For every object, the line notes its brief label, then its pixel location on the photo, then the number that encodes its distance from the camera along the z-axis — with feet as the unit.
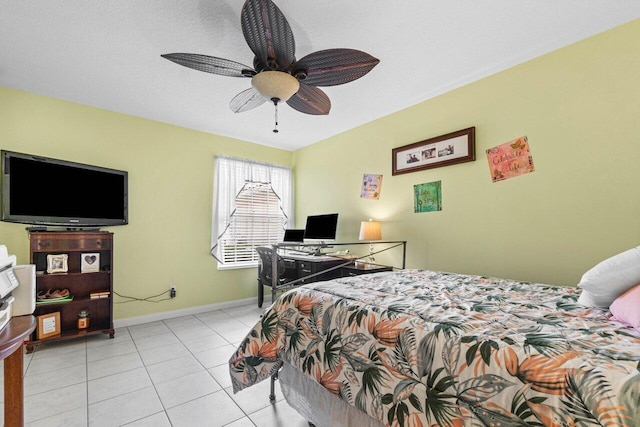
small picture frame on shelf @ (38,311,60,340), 8.25
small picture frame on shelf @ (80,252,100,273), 9.09
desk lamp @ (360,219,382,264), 10.32
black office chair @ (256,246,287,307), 11.43
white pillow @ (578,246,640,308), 3.67
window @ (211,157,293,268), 12.72
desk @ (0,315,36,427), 3.68
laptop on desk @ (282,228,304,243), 13.07
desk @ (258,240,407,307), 9.78
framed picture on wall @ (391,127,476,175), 8.41
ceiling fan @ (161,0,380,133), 4.71
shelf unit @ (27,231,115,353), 8.38
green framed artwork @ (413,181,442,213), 9.15
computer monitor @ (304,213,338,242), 11.53
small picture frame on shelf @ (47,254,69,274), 8.54
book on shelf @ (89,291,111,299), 9.12
